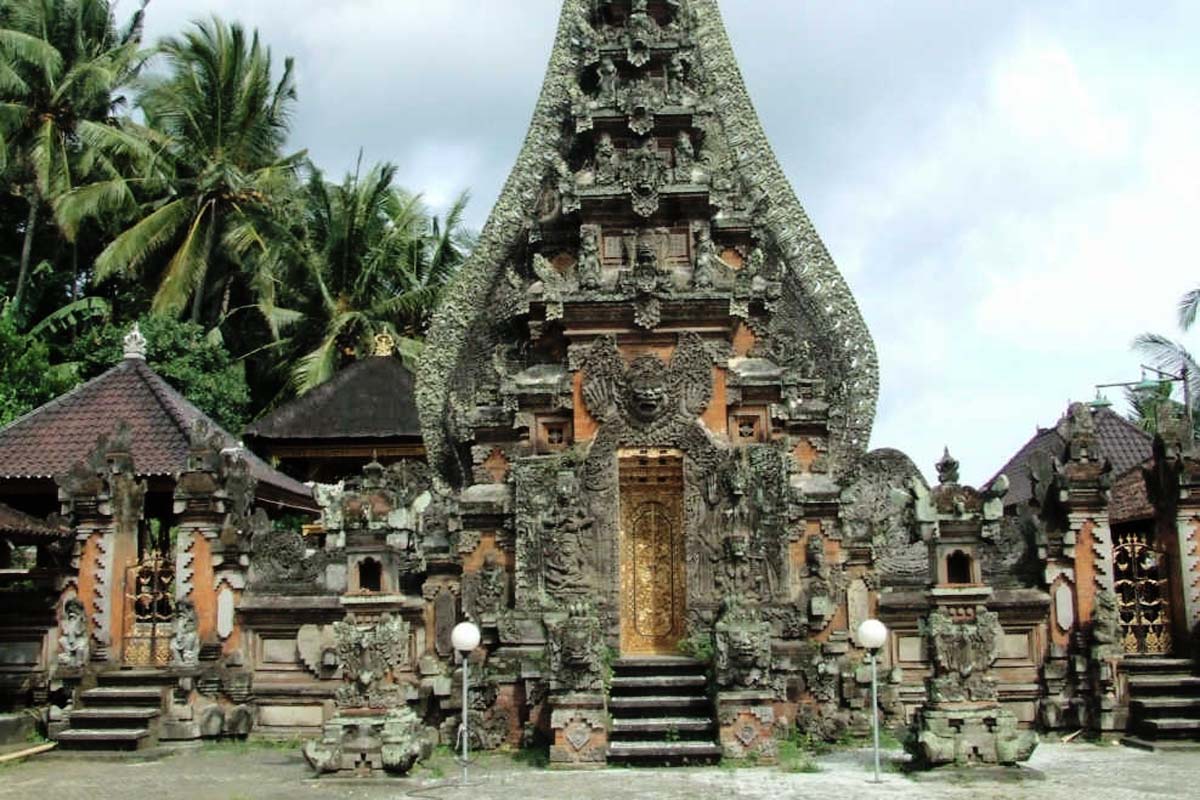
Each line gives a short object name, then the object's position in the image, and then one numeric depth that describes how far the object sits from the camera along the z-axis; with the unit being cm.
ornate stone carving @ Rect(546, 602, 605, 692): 1179
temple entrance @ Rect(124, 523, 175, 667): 1442
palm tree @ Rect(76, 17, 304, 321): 2972
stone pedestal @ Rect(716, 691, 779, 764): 1161
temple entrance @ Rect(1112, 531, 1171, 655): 1398
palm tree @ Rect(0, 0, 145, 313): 2764
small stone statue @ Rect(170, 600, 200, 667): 1389
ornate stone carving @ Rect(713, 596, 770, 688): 1180
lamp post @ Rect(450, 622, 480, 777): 1072
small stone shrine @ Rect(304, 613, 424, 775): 1107
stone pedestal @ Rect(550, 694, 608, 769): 1160
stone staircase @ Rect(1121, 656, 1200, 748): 1283
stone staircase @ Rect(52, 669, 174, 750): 1314
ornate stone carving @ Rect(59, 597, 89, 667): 1401
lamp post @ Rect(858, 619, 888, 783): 1041
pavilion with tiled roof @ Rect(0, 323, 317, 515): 1700
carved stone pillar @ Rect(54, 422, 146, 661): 1424
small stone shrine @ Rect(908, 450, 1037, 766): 1095
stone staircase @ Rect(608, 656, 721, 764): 1145
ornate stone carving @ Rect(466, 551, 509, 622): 1366
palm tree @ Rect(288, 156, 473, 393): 3244
